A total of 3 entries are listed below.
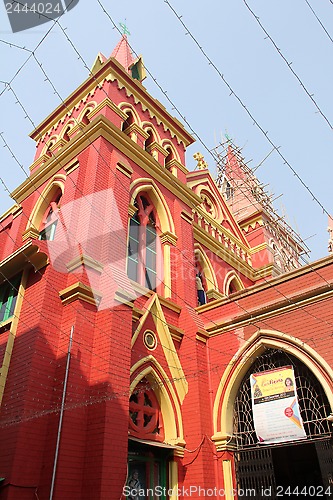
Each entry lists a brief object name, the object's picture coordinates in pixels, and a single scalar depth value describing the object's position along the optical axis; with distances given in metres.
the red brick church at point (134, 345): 7.87
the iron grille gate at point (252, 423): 9.42
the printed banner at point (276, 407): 9.27
